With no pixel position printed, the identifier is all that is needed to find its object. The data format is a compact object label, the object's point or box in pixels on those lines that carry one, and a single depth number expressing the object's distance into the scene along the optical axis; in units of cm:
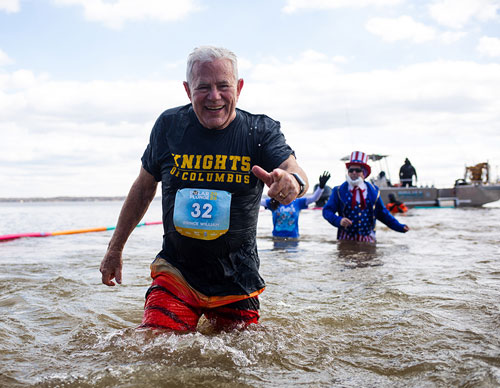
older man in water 292
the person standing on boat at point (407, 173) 2991
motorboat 2919
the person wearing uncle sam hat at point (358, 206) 798
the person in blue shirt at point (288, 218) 949
